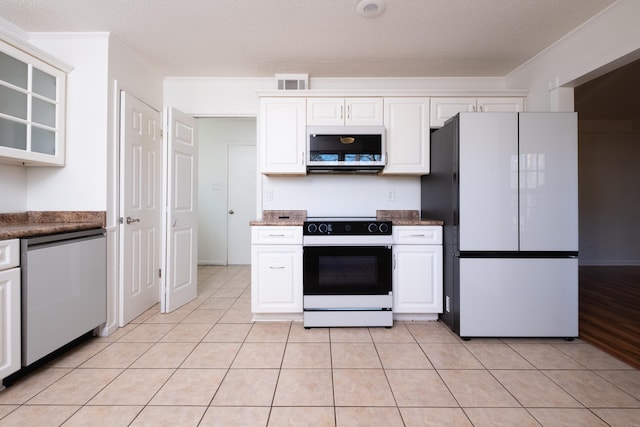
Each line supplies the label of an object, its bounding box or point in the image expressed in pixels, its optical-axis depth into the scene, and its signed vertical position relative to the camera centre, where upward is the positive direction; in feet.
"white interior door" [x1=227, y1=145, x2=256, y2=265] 16.22 +1.34
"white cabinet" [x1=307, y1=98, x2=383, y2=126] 9.50 +3.29
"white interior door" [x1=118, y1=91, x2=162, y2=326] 8.41 +0.24
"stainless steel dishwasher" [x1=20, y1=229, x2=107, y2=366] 5.75 -1.63
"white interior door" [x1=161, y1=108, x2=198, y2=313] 9.37 +0.08
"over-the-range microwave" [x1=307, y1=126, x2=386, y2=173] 9.21 +2.15
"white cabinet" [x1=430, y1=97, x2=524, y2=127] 9.52 +3.53
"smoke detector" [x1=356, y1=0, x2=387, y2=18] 6.83 +4.87
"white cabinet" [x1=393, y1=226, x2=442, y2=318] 8.64 -1.56
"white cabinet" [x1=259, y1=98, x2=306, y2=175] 9.48 +2.59
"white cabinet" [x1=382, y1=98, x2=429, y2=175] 9.51 +2.59
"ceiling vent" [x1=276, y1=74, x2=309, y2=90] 10.25 +4.59
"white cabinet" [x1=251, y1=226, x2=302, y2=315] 8.61 -1.51
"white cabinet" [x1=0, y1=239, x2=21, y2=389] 5.32 -1.70
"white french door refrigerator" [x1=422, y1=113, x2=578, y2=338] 7.53 -0.19
